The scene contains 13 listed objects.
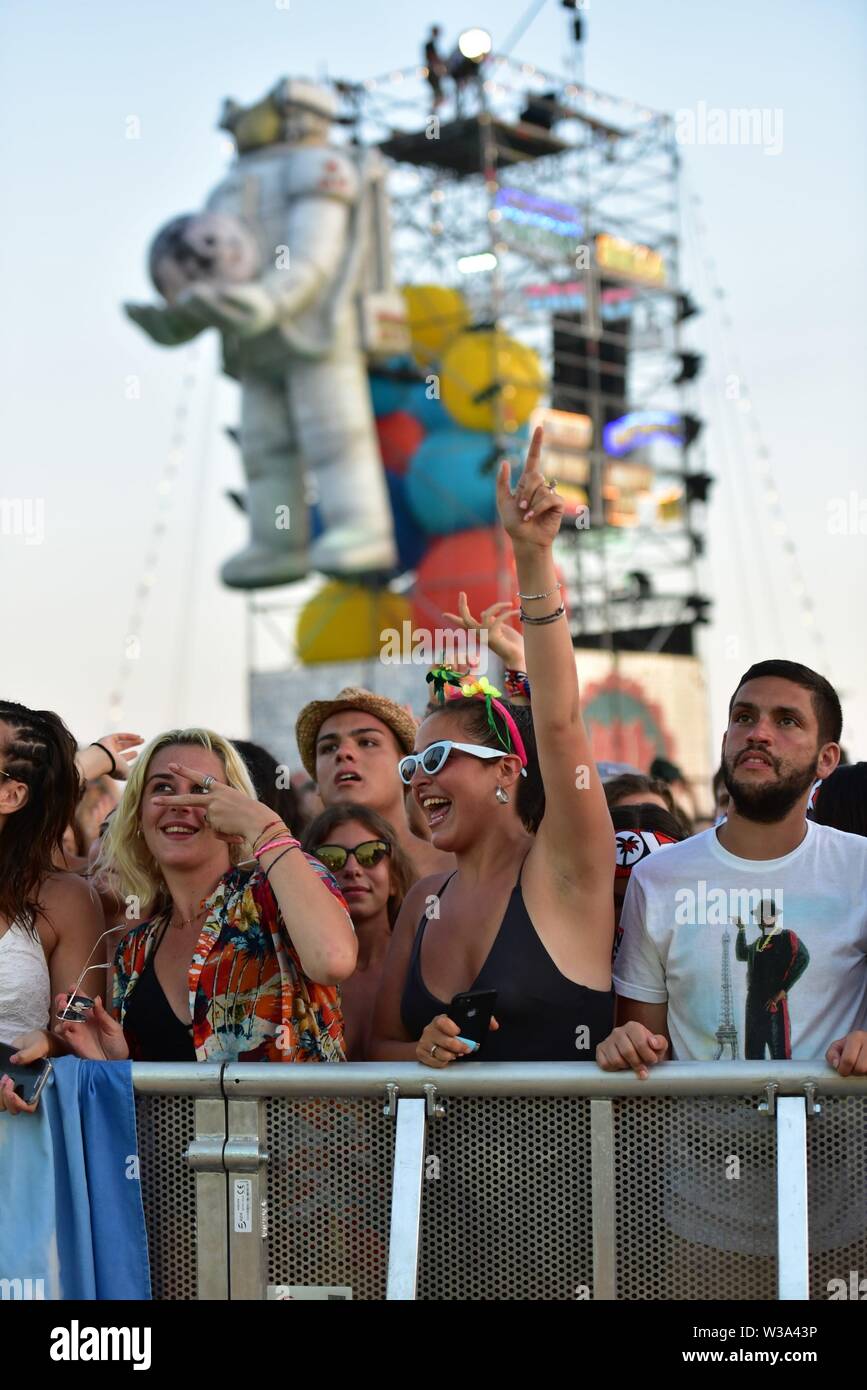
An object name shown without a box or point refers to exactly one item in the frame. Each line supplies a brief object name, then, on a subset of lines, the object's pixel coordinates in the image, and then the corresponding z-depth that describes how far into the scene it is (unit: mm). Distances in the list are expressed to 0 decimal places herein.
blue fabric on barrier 3096
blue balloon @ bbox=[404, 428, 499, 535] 22562
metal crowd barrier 2988
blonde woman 3283
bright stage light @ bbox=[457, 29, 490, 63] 19906
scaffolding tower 24219
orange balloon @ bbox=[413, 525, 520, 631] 22328
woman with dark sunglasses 4402
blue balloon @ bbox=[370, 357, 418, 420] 22984
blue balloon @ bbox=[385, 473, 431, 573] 23109
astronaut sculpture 22016
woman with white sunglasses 3229
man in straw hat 4860
